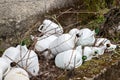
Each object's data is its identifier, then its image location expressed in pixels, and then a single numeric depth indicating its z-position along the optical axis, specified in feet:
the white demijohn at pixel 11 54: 13.58
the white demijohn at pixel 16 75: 12.37
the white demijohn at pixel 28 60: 13.43
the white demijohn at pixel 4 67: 12.64
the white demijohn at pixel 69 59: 14.21
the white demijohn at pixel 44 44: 14.93
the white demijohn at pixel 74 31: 15.72
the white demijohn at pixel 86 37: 15.65
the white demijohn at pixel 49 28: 16.01
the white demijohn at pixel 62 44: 14.90
